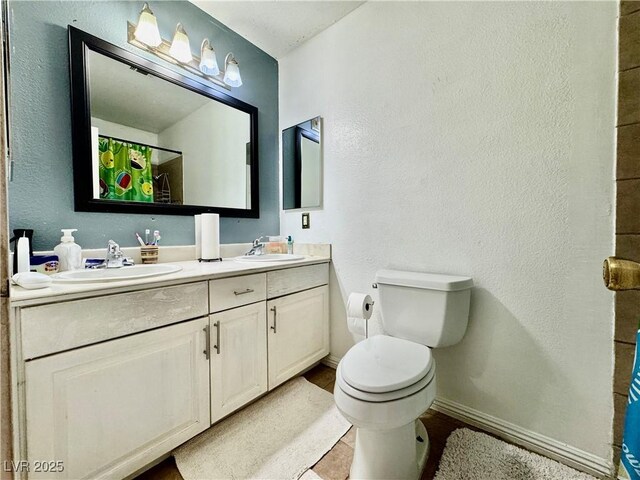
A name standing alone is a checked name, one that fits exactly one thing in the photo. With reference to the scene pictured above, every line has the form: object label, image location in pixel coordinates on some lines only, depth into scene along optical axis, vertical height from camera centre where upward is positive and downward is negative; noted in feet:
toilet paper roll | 4.24 -1.25
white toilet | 2.92 -1.66
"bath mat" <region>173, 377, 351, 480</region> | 3.54 -3.10
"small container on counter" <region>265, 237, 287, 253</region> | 6.47 -0.39
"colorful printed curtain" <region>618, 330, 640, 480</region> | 1.93 -1.53
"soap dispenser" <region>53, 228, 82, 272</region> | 3.76 -0.27
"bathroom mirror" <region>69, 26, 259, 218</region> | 4.17 +1.74
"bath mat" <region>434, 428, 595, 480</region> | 3.40 -3.10
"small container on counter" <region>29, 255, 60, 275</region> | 3.55 -0.41
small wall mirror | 6.21 +1.60
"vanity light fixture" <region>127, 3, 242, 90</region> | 4.59 +3.40
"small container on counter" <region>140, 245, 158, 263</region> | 4.64 -0.38
